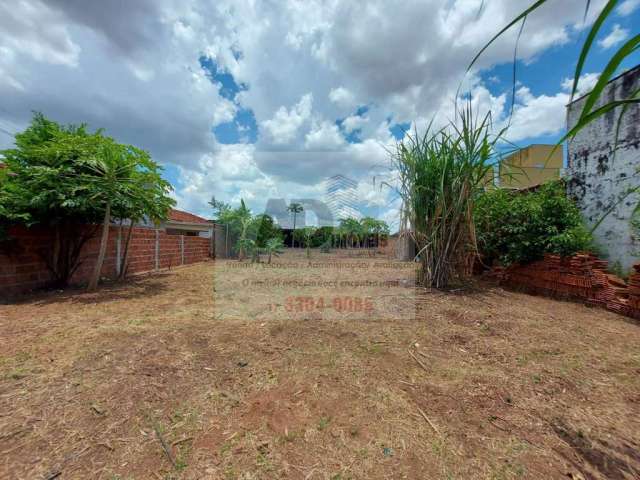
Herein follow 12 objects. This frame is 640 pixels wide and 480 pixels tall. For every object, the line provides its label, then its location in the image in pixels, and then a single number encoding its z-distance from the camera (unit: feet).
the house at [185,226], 50.70
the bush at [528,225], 13.87
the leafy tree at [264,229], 41.63
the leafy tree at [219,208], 42.91
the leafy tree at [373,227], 73.82
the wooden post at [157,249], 25.03
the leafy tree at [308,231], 48.37
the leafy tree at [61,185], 12.87
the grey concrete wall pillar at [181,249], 30.01
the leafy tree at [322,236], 69.58
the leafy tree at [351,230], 71.61
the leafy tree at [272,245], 36.39
